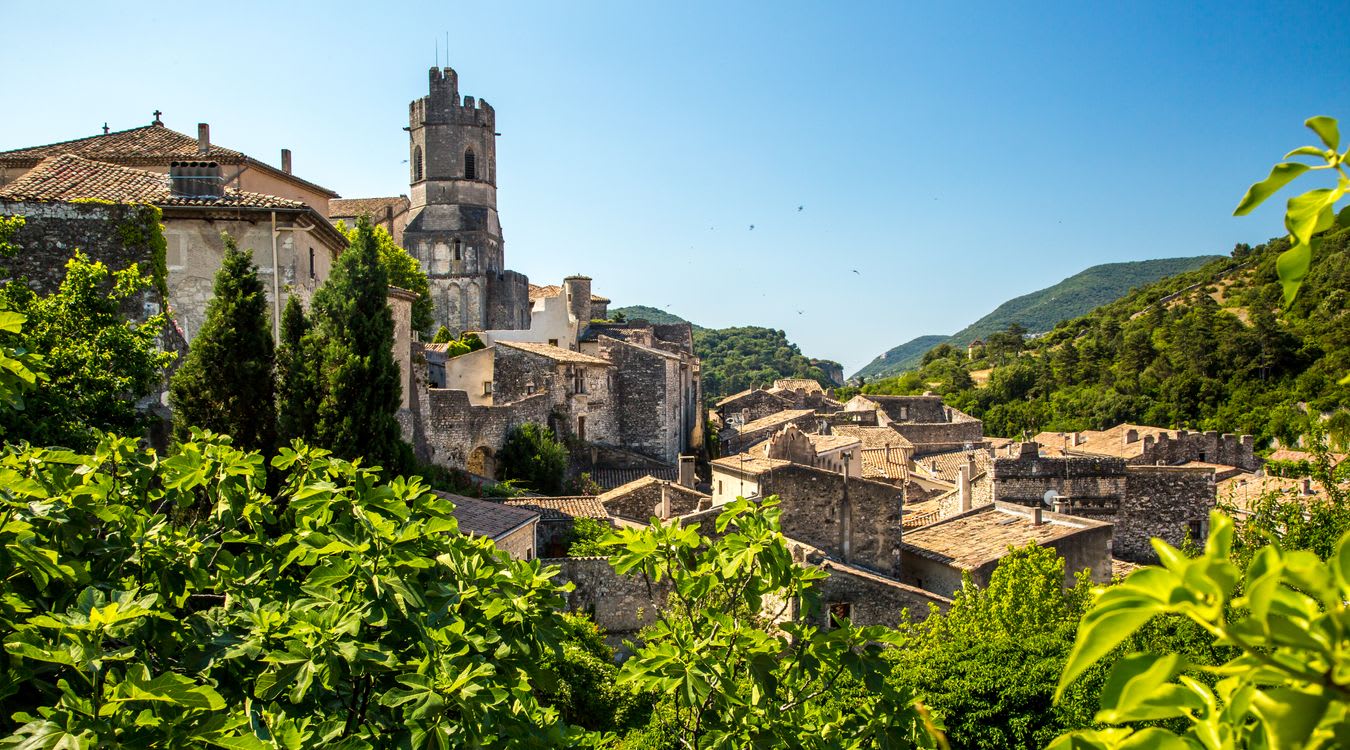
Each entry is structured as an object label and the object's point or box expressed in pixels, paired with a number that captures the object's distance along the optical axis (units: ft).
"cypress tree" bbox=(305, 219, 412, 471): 58.08
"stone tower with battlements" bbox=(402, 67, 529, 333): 205.98
